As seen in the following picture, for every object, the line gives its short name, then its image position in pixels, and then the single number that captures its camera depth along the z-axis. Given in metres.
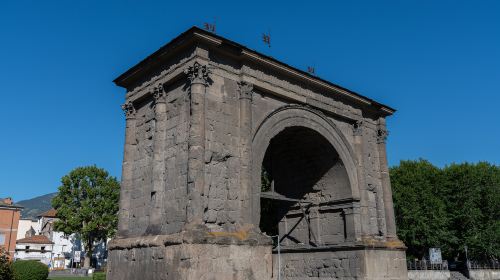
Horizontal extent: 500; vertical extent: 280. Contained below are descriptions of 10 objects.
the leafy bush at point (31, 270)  18.98
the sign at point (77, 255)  45.44
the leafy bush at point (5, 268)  11.39
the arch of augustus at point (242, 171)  10.37
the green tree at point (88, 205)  35.91
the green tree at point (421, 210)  26.56
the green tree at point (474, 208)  26.55
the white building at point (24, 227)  69.69
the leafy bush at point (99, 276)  20.49
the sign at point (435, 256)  24.39
